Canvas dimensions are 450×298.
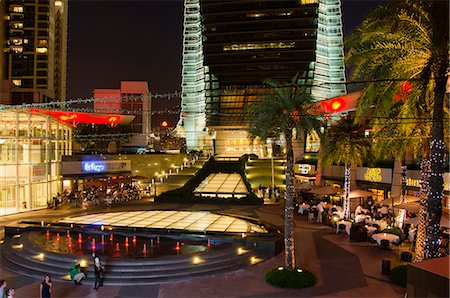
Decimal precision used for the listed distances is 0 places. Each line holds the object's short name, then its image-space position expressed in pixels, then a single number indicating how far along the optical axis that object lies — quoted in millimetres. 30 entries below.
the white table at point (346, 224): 24850
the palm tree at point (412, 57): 13398
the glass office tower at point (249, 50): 92188
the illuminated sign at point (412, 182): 28453
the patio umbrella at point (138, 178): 46403
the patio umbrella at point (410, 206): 22688
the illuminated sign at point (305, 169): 47312
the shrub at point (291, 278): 15797
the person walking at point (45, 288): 13828
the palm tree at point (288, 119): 16625
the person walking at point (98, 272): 16047
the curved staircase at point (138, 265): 17234
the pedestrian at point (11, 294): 12486
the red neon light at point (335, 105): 43469
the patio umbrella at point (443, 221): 18748
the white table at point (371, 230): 23172
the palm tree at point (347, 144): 28109
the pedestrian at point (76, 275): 16422
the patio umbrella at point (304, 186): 38294
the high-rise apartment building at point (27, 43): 109375
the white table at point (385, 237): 20984
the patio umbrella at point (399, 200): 25925
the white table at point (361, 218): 27016
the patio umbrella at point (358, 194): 30144
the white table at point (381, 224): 24984
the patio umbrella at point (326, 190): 34125
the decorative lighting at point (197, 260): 18353
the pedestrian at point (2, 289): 12907
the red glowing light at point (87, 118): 45719
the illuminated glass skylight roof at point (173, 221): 25312
